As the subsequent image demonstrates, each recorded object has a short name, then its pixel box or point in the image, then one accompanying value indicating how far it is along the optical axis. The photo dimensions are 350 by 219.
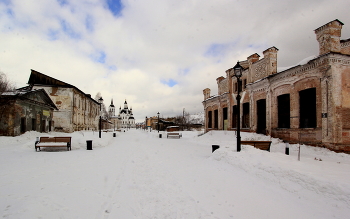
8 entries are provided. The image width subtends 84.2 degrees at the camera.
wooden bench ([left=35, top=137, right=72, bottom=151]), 11.90
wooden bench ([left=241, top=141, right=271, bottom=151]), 10.06
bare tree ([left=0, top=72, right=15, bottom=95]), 37.94
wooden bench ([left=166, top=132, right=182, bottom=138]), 26.15
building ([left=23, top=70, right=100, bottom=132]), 29.80
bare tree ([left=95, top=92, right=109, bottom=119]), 66.94
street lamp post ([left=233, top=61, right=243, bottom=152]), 8.57
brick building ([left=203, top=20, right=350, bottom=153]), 11.02
